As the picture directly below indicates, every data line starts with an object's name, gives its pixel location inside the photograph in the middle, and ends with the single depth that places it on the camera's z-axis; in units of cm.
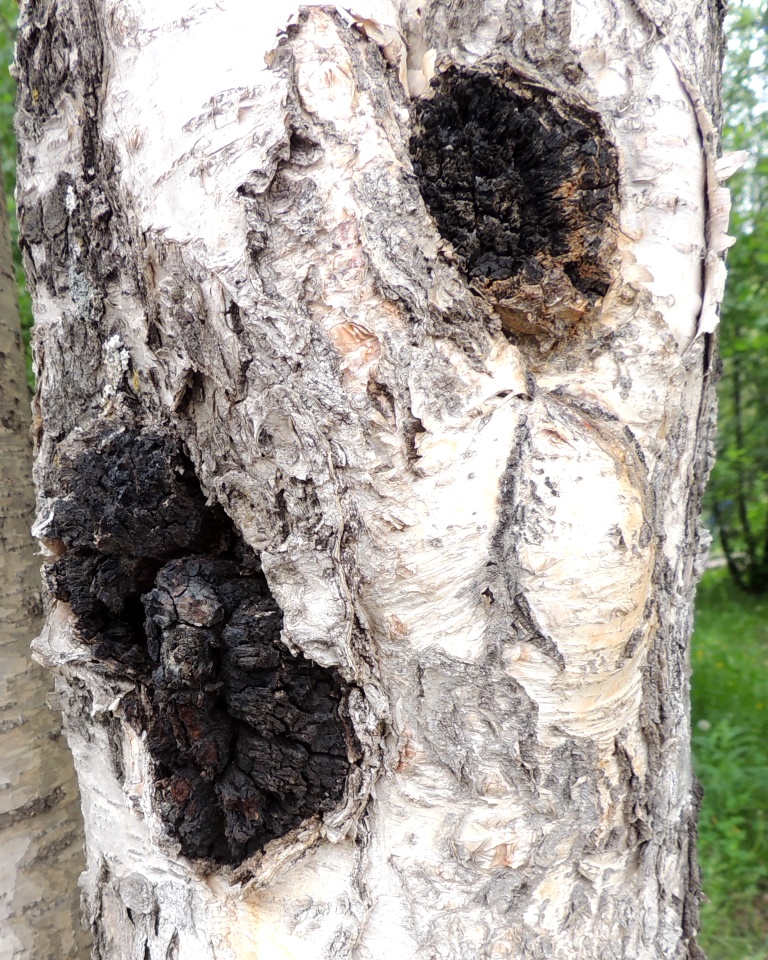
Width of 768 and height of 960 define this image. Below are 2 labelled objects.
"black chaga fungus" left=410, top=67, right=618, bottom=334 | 37
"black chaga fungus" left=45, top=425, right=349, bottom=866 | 38
